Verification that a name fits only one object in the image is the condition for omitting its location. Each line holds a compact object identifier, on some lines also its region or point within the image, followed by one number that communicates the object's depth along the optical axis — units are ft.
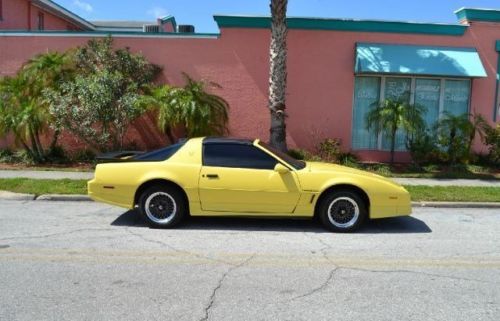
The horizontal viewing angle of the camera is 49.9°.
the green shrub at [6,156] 48.16
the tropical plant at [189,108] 45.68
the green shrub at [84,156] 48.67
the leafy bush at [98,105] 43.32
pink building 50.47
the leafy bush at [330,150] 49.52
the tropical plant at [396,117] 46.06
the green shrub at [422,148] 48.14
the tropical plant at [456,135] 47.23
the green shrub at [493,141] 48.49
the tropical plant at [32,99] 44.83
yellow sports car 25.02
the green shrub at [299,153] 49.57
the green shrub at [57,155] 47.78
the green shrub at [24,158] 47.28
